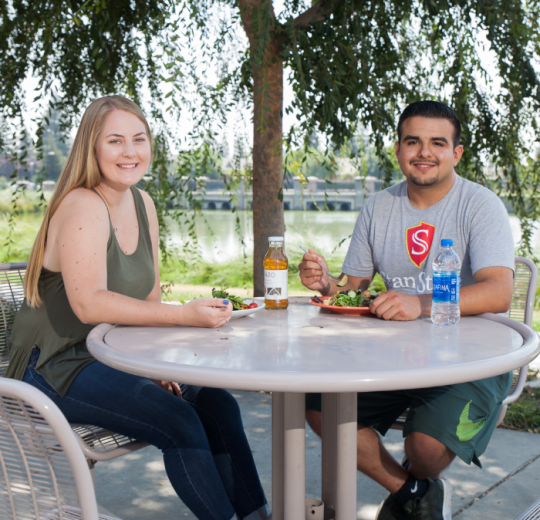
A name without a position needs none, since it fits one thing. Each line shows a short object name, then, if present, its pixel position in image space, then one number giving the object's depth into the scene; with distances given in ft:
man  5.73
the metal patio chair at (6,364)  5.66
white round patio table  3.91
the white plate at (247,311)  5.90
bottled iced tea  6.42
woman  5.40
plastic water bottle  5.74
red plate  6.23
